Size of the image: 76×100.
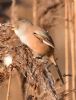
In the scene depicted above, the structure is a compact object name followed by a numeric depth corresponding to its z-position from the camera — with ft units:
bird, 21.71
